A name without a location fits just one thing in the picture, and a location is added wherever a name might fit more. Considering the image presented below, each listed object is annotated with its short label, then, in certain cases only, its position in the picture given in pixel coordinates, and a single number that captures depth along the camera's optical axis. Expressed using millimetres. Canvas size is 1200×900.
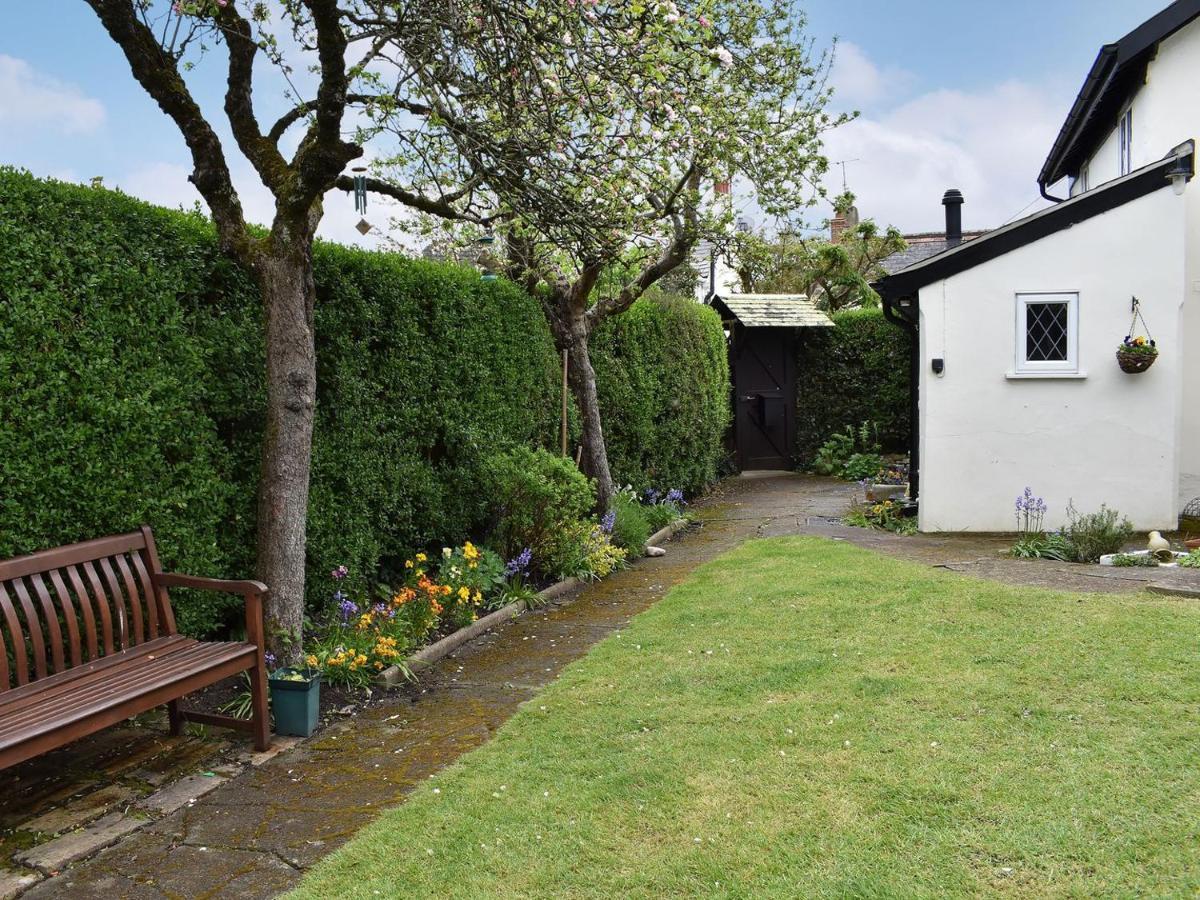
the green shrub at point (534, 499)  8133
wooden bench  3750
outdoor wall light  9648
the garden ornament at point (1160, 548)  8547
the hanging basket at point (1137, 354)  9703
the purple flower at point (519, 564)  7948
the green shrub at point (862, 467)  16625
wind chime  5602
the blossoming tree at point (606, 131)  5340
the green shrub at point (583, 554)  8633
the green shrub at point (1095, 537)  8828
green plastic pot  4913
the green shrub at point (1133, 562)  8367
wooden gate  18953
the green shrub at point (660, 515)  11797
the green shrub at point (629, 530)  10148
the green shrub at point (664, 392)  12047
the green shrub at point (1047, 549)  8938
